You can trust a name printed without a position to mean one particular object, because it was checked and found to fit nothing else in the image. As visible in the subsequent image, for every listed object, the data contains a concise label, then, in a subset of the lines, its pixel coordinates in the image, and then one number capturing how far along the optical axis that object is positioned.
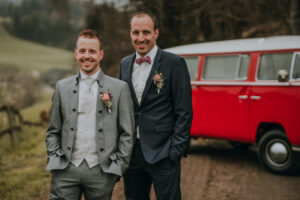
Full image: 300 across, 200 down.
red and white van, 6.99
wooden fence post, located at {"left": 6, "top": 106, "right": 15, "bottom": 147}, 10.75
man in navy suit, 3.37
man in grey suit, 3.07
